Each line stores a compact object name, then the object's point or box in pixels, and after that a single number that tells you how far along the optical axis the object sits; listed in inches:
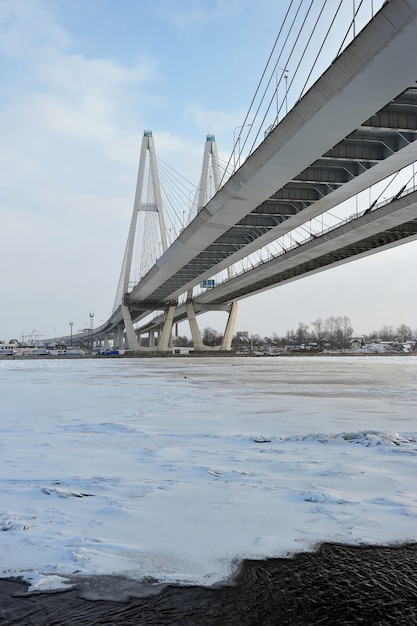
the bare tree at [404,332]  7364.7
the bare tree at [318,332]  6717.5
